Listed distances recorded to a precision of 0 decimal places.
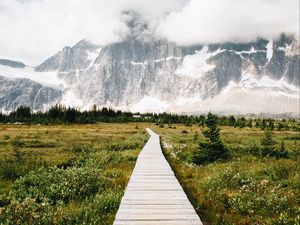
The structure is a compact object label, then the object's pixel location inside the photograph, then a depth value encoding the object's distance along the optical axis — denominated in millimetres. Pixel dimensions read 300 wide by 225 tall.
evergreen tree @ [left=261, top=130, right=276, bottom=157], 20389
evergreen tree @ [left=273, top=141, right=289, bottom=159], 19797
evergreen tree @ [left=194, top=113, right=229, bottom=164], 17457
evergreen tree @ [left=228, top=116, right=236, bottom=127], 96490
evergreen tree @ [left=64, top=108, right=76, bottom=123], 90237
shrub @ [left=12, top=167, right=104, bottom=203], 10172
